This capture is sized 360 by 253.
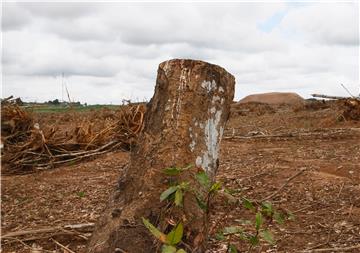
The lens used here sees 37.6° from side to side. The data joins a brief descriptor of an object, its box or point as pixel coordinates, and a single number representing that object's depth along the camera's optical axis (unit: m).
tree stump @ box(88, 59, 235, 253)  2.05
